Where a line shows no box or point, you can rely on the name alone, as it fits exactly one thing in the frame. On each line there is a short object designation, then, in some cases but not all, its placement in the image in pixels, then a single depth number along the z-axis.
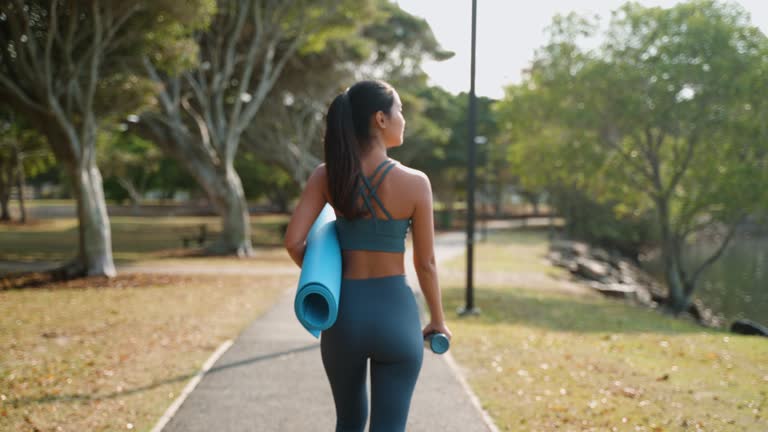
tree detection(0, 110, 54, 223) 31.20
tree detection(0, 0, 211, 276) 13.38
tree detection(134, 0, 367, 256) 20.09
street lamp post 10.75
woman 2.89
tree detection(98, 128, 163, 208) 42.15
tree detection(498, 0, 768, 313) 14.04
